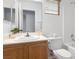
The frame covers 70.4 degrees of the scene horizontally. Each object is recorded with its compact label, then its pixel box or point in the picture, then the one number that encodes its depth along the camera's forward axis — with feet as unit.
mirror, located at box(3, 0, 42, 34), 4.53
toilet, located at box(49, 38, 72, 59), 4.71
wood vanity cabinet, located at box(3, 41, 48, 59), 3.54
